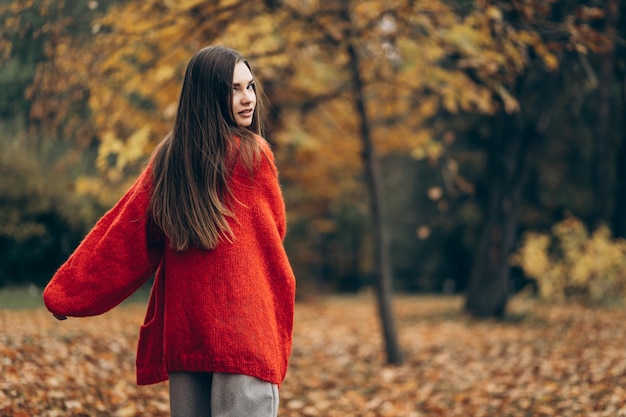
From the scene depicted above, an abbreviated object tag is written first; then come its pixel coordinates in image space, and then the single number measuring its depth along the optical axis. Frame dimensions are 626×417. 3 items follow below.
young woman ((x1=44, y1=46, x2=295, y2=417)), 2.35
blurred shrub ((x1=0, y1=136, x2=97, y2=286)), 10.70
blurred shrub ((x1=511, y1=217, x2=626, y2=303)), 11.72
